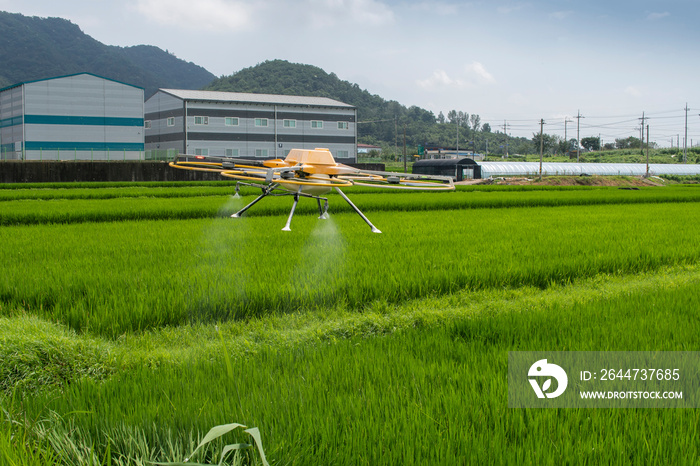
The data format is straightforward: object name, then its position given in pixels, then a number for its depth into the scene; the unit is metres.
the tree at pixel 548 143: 115.16
